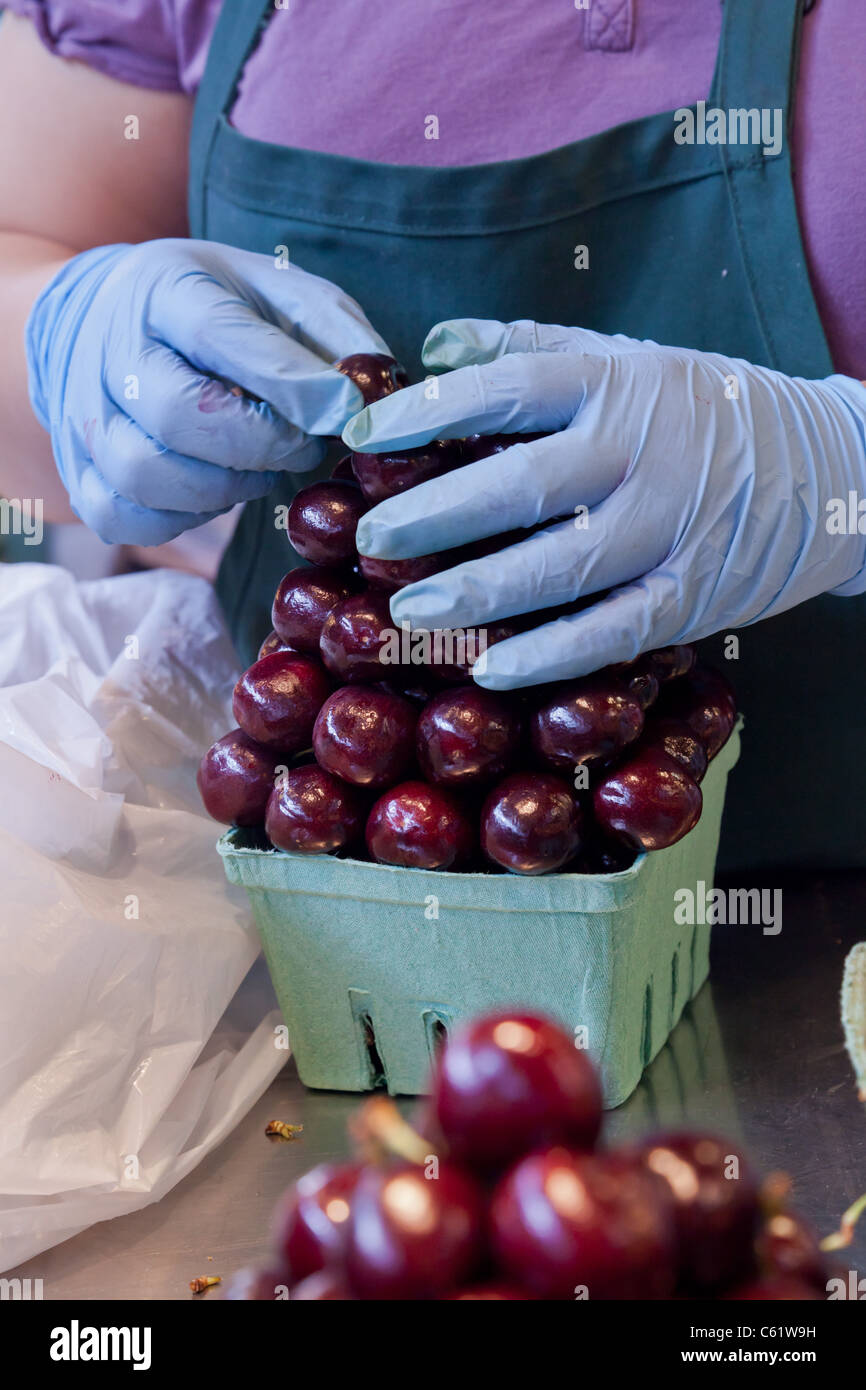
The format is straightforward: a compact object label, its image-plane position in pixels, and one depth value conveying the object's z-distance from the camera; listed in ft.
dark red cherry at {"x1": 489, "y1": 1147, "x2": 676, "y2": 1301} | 1.11
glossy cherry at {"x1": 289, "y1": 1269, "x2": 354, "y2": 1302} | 1.20
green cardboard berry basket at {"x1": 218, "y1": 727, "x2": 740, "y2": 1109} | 2.71
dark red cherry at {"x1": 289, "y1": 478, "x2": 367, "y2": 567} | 2.88
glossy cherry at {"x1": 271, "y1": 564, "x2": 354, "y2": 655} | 2.88
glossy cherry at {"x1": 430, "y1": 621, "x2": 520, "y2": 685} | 2.74
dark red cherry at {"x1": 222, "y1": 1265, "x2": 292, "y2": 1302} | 1.30
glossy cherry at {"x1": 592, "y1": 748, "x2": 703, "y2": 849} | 2.57
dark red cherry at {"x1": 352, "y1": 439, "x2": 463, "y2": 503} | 2.81
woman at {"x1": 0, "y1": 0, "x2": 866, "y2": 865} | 2.95
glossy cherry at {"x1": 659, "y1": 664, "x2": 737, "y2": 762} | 3.05
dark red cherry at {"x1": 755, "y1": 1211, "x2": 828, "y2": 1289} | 1.28
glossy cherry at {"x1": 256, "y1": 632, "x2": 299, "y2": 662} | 3.13
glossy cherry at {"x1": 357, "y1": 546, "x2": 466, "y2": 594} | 2.78
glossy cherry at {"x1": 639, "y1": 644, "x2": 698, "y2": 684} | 2.99
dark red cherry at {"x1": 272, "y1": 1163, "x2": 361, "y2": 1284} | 1.26
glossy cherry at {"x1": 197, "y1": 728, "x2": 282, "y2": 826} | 2.89
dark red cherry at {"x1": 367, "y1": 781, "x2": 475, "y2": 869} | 2.63
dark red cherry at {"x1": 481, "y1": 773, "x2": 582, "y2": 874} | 2.53
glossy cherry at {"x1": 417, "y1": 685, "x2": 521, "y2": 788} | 2.60
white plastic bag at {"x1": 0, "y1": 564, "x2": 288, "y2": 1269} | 2.70
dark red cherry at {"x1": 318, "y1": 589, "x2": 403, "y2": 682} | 2.70
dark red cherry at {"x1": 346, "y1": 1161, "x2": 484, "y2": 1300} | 1.13
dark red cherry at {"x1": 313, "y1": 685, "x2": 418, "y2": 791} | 2.66
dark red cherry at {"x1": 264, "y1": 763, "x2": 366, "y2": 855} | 2.71
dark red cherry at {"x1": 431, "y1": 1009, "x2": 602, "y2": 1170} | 1.24
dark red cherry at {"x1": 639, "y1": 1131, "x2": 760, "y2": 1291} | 1.22
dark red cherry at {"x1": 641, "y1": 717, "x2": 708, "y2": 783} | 2.82
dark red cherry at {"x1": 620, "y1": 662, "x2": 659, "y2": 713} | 2.86
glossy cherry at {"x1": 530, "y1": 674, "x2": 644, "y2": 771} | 2.59
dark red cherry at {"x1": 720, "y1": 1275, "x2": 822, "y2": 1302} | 1.22
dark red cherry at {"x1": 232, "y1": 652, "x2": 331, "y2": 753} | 2.83
